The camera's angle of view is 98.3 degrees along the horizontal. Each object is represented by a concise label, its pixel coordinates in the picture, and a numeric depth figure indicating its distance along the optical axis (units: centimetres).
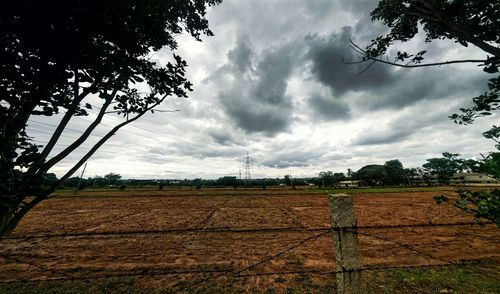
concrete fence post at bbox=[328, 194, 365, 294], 216
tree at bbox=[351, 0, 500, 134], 221
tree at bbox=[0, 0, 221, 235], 191
